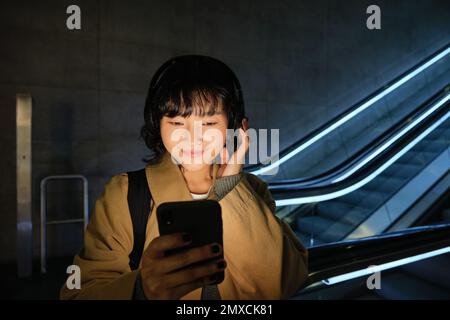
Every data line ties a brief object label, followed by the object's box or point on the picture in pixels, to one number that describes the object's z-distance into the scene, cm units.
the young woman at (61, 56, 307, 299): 81
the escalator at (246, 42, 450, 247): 308
